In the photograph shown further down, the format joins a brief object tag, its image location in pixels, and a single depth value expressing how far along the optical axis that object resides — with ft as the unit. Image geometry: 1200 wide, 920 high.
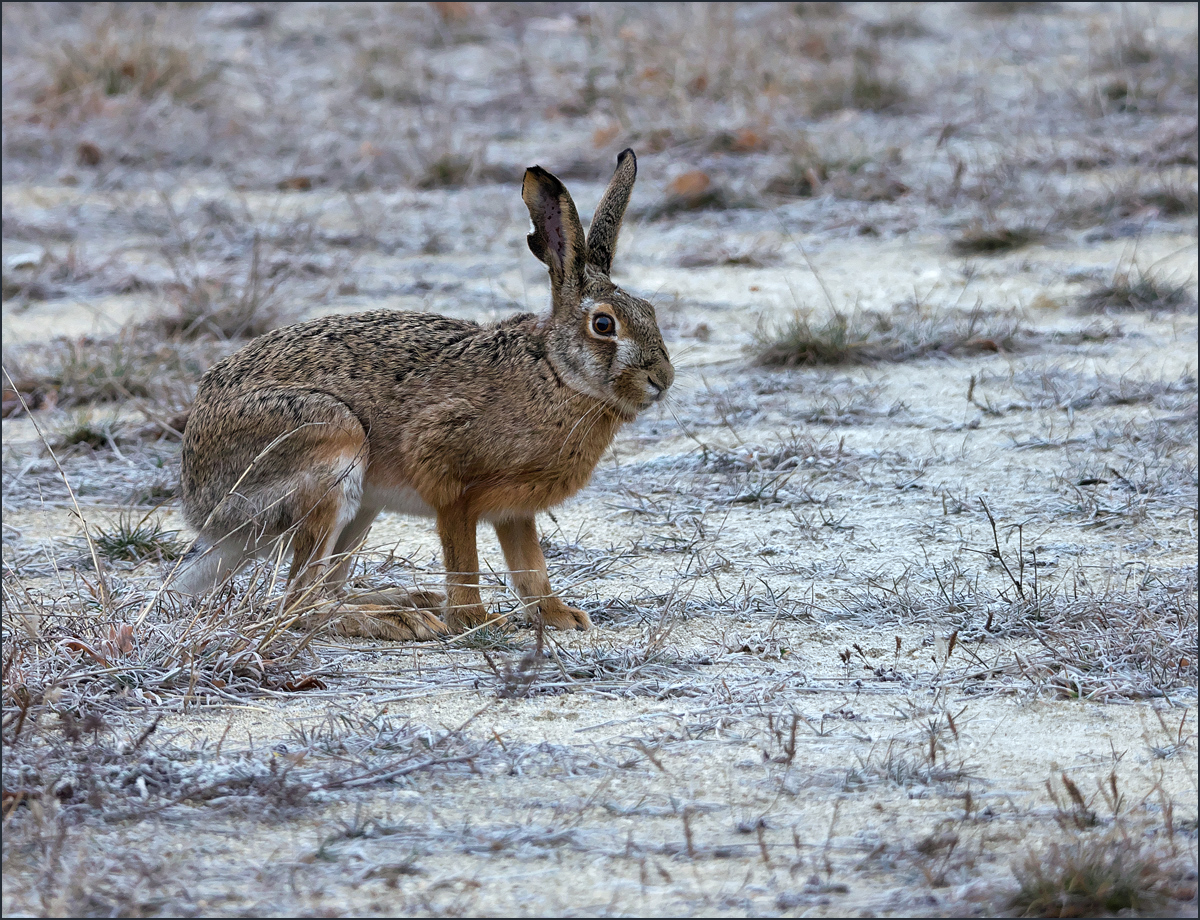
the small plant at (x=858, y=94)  65.46
